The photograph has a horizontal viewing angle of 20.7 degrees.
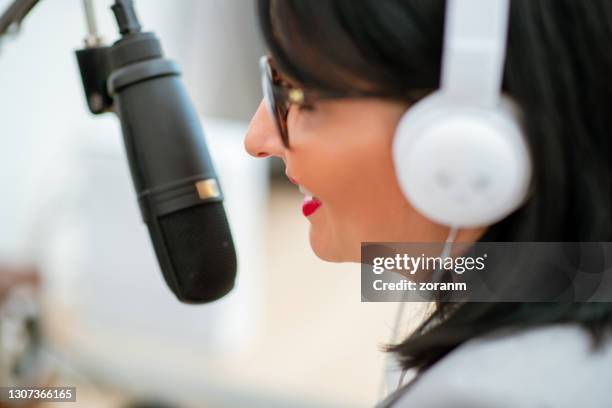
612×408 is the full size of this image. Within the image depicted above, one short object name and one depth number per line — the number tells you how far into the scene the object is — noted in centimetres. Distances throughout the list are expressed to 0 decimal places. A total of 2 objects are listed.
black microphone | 103
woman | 94
